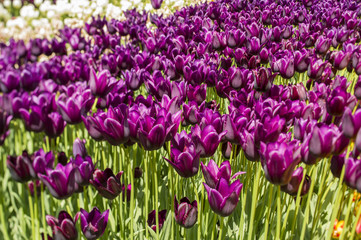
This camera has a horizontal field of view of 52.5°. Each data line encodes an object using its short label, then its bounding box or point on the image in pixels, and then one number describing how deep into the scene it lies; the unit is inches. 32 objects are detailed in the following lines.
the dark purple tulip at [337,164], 57.3
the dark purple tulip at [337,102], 64.9
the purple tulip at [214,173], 57.3
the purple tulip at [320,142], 50.8
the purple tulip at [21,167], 58.3
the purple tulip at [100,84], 81.9
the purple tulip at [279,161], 50.7
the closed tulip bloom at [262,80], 90.3
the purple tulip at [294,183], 57.3
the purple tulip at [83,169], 59.4
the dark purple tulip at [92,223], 58.8
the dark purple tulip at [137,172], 85.3
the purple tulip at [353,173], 48.1
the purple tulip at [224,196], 53.4
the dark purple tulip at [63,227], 55.6
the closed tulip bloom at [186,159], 58.4
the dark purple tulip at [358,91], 79.7
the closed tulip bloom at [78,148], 66.7
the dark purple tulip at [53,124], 69.4
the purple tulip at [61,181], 56.1
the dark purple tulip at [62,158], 77.9
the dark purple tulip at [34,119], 68.1
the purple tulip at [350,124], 49.5
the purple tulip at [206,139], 61.6
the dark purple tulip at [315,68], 103.3
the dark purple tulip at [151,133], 59.5
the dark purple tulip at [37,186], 72.8
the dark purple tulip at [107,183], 63.3
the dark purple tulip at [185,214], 61.4
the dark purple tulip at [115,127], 60.9
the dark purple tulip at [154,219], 72.6
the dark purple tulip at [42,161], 58.7
